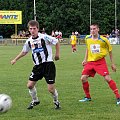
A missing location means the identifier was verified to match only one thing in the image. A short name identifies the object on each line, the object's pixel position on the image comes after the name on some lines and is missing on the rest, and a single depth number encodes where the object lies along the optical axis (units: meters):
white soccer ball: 10.40
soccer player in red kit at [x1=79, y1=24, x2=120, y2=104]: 14.28
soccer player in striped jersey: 13.19
